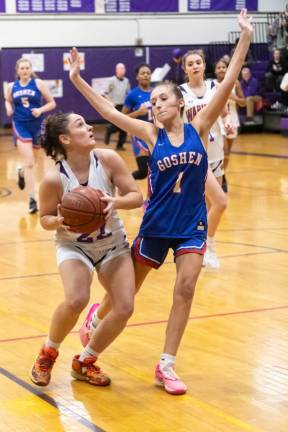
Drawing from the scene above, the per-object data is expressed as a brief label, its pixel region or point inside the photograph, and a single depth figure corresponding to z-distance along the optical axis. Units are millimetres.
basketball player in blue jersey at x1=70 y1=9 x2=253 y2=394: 5473
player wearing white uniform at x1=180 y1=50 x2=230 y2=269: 8445
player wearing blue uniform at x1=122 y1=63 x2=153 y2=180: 12859
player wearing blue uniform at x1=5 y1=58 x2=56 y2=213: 12688
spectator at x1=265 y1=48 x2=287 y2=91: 23719
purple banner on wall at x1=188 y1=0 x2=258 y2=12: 27719
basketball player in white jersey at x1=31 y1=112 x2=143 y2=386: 5379
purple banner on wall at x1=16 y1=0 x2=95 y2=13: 25703
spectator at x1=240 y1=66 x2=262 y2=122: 23952
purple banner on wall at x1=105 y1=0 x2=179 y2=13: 26750
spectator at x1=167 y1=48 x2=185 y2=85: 25531
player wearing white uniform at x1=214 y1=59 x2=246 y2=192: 13414
